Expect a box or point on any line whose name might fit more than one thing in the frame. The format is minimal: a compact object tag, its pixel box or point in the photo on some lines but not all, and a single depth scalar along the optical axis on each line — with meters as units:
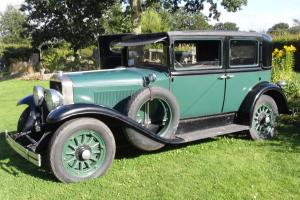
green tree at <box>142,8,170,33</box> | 24.28
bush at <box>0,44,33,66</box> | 28.22
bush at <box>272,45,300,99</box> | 9.41
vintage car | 4.77
